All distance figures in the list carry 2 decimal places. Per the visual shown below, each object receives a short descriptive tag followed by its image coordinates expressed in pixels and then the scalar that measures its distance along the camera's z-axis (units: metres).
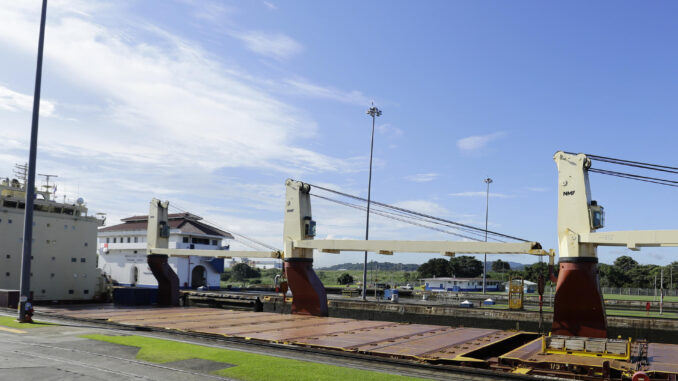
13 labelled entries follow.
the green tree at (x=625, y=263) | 108.00
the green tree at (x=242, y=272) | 138.12
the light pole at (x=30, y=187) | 22.28
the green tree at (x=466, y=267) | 121.06
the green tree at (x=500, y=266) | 146.91
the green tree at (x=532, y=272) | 93.50
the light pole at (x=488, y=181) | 70.88
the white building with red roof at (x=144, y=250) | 61.72
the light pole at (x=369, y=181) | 46.27
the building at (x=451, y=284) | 82.88
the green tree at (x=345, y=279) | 110.86
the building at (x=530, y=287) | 80.52
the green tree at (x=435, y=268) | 121.03
